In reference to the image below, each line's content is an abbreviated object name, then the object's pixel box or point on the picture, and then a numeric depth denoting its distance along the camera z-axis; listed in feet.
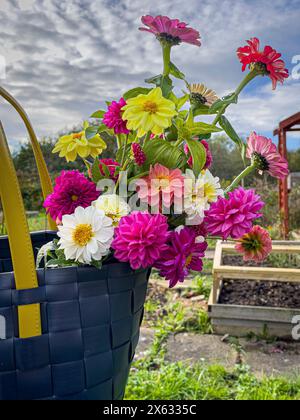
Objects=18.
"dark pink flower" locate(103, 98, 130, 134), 2.18
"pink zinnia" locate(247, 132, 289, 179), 2.23
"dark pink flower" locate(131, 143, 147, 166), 2.03
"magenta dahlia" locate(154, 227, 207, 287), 2.00
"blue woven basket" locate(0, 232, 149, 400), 1.83
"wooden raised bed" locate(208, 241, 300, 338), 7.97
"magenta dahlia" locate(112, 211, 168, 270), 1.85
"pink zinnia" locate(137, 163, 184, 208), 1.96
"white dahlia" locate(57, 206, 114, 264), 1.87
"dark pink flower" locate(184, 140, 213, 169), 2.26
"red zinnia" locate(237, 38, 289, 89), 2.23
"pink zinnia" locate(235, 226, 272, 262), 2.34
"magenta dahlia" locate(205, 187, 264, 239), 2.03
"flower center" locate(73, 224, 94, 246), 1.89
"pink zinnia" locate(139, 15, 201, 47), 2.17
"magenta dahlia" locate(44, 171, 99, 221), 2.10
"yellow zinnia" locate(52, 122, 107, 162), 2.37
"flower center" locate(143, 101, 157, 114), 1.99
